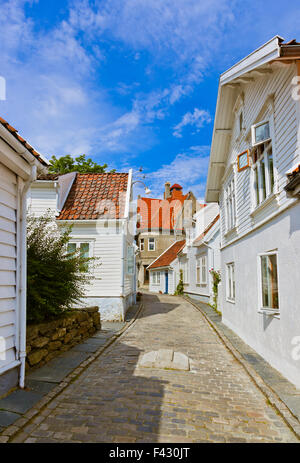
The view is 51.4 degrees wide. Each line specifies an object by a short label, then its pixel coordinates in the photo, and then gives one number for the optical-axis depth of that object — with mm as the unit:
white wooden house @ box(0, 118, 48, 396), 4711
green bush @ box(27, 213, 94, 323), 6351
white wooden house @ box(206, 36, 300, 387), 5738
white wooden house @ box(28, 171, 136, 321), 13008
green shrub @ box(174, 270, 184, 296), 27641
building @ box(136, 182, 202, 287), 41250
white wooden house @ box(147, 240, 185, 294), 30105
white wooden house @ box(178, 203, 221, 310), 18156
